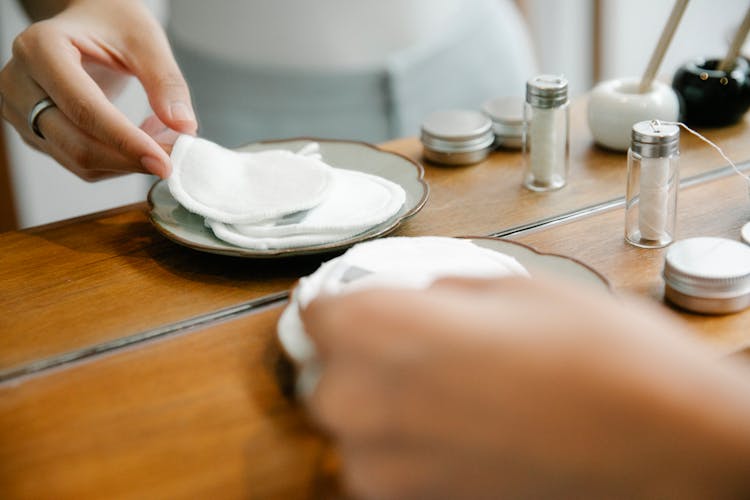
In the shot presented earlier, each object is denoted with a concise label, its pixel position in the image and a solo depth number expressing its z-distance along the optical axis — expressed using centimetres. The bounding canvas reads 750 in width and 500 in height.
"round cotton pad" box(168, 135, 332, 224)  68
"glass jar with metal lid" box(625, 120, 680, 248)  67
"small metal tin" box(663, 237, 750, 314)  58
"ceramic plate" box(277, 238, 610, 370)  52
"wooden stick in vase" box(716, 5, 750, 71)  84
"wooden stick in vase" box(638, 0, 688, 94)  81
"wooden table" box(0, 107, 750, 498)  48
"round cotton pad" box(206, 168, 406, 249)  66
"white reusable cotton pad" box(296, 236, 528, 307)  54
